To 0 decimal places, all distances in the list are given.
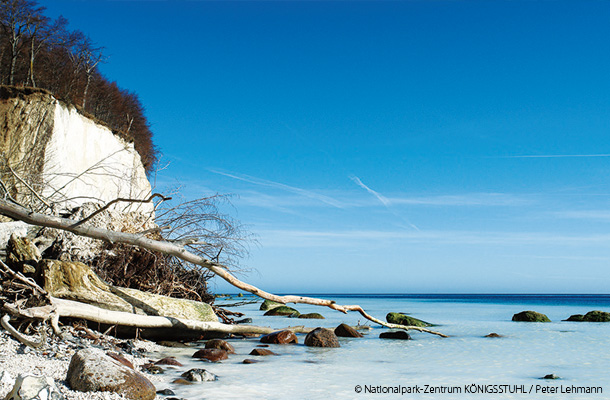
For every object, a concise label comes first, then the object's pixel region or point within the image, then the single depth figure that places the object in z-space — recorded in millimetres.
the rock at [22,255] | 8000
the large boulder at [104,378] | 4746
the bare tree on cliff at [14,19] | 18344
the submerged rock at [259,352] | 8334
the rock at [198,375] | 6094
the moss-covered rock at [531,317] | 19812
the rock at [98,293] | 7617
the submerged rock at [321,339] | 9836
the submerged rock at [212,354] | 7777
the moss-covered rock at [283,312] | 19659
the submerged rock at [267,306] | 22953
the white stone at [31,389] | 3824
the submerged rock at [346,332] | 12031
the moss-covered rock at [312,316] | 18805
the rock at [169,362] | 6919
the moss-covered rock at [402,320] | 14436
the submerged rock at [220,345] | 8602
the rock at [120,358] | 5893
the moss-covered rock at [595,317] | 19844
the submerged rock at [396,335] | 11686
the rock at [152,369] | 6336
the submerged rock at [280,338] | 10164
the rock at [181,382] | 5902
